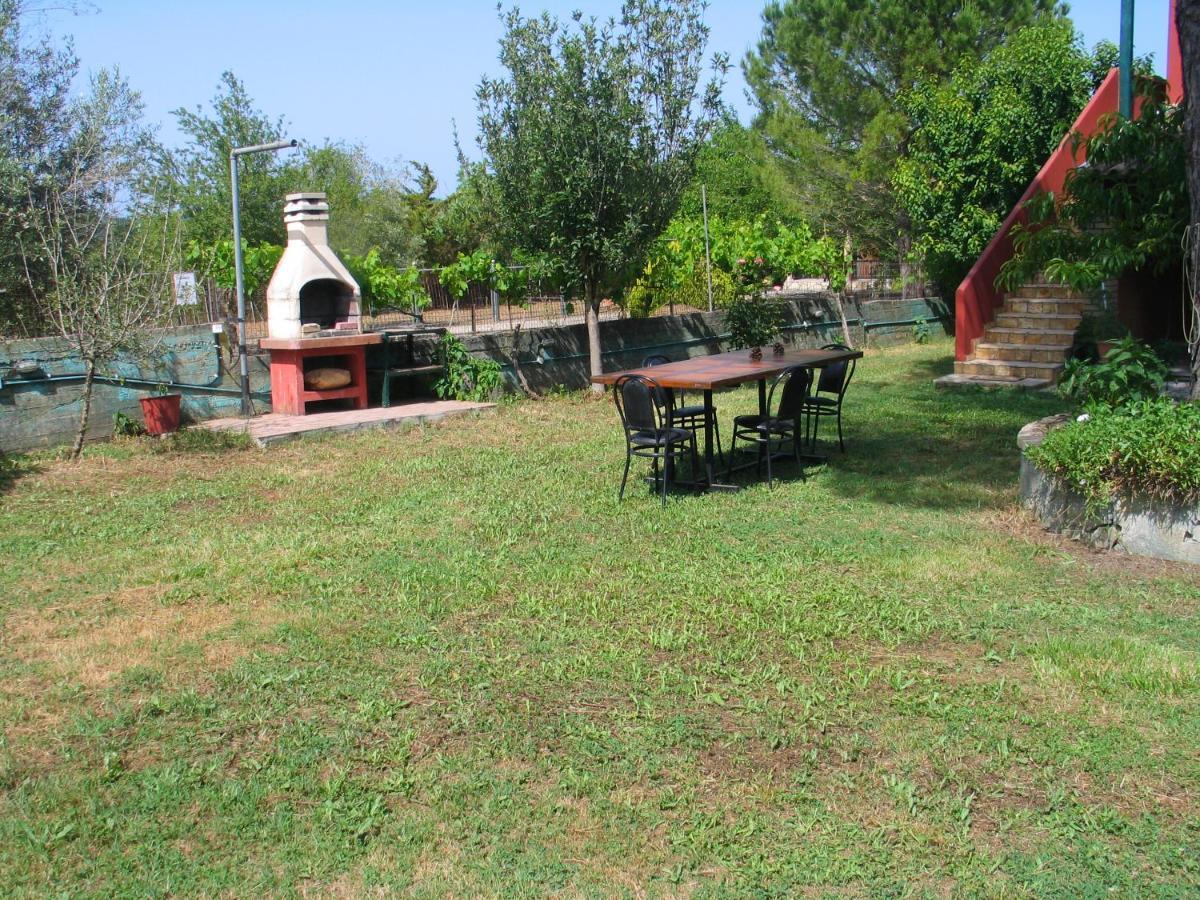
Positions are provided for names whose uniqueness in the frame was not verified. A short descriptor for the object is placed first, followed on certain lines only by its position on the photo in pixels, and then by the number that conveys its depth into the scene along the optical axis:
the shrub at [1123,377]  6.82
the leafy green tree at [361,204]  29.09
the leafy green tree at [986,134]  14.48
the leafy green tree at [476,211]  12.72
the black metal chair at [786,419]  8.08
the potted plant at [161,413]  10.39
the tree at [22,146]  10.80
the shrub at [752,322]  14.79
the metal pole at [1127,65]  11.66
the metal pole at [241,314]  11.44
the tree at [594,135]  12.07
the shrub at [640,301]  15.53
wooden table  7.59
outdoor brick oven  11.61
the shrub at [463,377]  12.79
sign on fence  10.69
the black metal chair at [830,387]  8.91
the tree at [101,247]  9.35
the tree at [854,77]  19.70
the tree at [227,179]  23.53
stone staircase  12.72
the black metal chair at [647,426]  7.48
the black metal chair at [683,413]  8.52
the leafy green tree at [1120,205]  7.50
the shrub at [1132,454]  5.73
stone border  5.83
